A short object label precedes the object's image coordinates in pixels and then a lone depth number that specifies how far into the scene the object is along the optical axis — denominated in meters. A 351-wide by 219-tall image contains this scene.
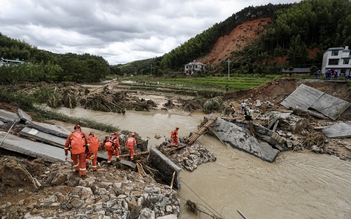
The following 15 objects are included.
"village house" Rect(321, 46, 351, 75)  34.25
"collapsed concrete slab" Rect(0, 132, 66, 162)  6.26
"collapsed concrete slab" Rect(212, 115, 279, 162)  10.83
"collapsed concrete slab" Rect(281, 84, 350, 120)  15.55
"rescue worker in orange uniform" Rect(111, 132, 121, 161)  6.75
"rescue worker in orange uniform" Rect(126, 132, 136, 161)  7.51
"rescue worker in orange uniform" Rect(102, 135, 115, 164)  6.64
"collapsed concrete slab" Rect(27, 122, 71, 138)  8.01
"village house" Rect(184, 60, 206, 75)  67.18
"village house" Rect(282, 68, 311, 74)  41.30
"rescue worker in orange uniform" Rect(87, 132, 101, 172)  5.60
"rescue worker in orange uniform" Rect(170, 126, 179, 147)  9.91
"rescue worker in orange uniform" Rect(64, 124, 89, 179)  5.03
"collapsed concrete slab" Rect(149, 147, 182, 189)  7.23
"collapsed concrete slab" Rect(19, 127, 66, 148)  7.43
